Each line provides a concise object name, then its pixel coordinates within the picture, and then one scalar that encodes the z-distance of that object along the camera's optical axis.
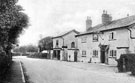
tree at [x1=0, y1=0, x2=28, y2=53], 8.16
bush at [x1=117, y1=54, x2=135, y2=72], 17.91
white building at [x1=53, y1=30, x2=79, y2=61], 51.62
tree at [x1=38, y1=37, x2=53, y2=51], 79.59
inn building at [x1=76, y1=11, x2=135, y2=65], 28.02
